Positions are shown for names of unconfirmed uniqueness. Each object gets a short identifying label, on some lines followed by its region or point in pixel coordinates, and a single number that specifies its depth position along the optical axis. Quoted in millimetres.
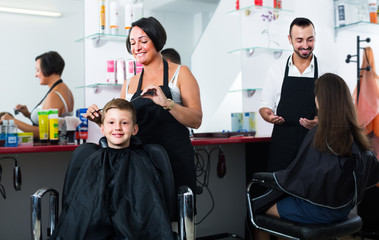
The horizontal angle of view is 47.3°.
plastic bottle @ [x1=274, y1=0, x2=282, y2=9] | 3735
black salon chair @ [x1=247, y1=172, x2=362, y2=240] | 1939
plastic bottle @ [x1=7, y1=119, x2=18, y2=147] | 2250
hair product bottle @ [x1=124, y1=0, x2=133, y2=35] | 3039
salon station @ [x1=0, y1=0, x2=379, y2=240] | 2689
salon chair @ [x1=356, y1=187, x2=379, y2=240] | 3426
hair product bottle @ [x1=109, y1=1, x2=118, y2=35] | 2977
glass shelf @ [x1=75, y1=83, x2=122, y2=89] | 2943
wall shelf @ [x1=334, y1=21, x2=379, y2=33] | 4016
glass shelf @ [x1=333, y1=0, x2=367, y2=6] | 4051
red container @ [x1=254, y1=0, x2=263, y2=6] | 3641
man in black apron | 2680
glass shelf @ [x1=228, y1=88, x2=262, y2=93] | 3638
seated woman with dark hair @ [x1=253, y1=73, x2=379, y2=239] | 1994
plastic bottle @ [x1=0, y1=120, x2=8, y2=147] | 2266
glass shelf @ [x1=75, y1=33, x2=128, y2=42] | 2954
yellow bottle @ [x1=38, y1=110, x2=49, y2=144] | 2477
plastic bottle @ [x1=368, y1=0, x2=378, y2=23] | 4047
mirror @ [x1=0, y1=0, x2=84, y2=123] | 2711
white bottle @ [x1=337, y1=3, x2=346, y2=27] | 4008
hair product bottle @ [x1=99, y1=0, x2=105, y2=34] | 2951
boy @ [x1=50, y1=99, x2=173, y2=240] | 1602
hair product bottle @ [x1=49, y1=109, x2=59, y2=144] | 2449
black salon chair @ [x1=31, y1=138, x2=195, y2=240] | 1616
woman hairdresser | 1893
